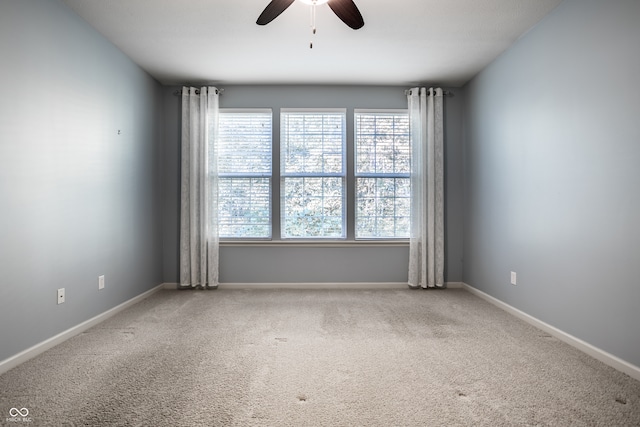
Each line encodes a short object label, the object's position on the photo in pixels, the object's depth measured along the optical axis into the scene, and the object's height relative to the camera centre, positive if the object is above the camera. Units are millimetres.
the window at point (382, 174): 4406 +569
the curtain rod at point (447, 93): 4425 +1650
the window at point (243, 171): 4367 +604
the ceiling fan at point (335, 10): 2164 +1383
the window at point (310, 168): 4379 +645
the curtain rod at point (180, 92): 4305 +1630
